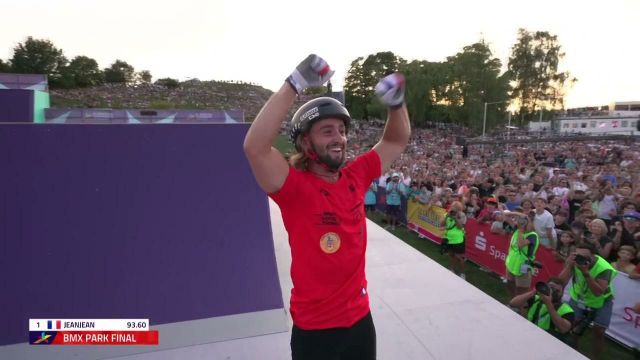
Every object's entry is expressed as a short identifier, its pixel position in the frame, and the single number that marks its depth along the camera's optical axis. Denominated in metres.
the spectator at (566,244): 5.64
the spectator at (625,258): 5.04
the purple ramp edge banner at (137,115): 16.34
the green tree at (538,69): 46.12
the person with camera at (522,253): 5.65
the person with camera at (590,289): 4.35
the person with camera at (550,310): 3.85
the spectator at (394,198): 11.55
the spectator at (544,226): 6.43
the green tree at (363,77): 68.56
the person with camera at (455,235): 7.59
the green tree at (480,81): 41.97
